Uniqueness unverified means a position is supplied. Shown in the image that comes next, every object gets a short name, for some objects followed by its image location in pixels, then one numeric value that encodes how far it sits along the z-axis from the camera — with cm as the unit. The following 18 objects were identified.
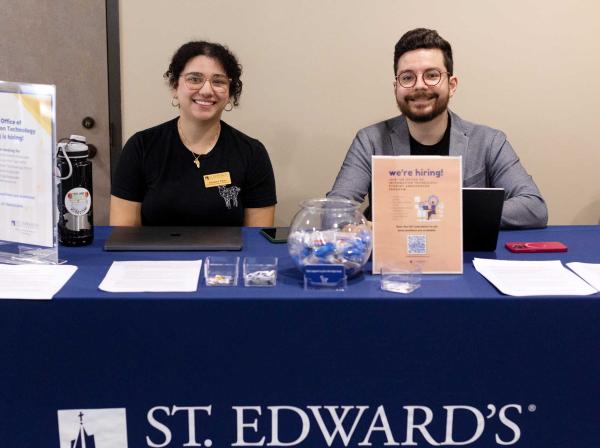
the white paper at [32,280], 144
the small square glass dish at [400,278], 150
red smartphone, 179
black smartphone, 185
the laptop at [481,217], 165
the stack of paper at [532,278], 148
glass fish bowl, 153
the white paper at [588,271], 155
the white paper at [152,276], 148
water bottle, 171
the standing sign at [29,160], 158
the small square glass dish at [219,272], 152
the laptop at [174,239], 175
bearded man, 232
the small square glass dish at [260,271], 152
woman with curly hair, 230
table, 145
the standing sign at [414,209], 159
